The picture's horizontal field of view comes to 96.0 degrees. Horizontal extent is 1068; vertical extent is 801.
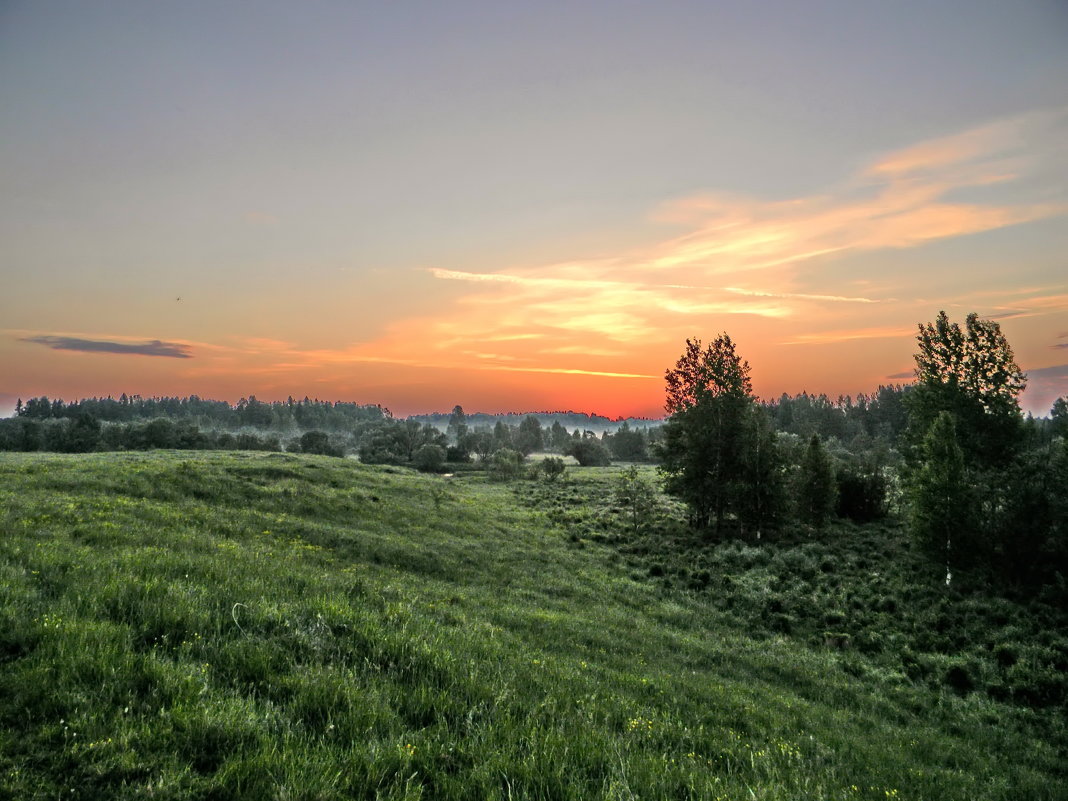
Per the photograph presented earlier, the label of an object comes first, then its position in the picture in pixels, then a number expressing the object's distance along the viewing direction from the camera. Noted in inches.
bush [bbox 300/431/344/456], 4549.7
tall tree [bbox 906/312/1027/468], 1379.2
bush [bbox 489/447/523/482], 3550.7
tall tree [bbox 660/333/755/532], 1475.1
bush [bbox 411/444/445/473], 4163.4
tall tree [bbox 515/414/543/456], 7209.6
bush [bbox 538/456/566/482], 3414.4
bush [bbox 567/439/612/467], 5398.6
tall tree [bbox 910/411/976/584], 1001.5
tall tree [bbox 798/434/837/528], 1524.4
